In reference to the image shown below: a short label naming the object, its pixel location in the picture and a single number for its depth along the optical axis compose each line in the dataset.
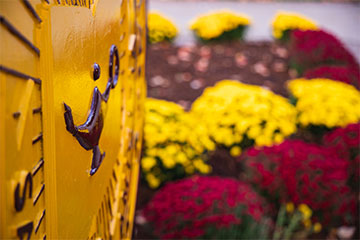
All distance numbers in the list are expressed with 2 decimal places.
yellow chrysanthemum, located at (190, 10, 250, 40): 5.66
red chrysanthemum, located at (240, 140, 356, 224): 2.26
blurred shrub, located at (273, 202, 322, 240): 2.24
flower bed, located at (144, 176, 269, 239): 1.86
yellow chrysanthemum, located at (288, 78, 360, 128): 3.19
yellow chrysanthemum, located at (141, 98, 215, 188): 2.40
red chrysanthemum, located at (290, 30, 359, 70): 4.52
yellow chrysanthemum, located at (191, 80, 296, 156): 2.94
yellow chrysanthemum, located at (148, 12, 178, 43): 5.76
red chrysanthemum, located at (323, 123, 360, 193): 2.50
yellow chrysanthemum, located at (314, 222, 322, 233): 2.36
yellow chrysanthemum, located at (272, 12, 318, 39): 5.83
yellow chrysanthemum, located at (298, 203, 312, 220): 2.29
